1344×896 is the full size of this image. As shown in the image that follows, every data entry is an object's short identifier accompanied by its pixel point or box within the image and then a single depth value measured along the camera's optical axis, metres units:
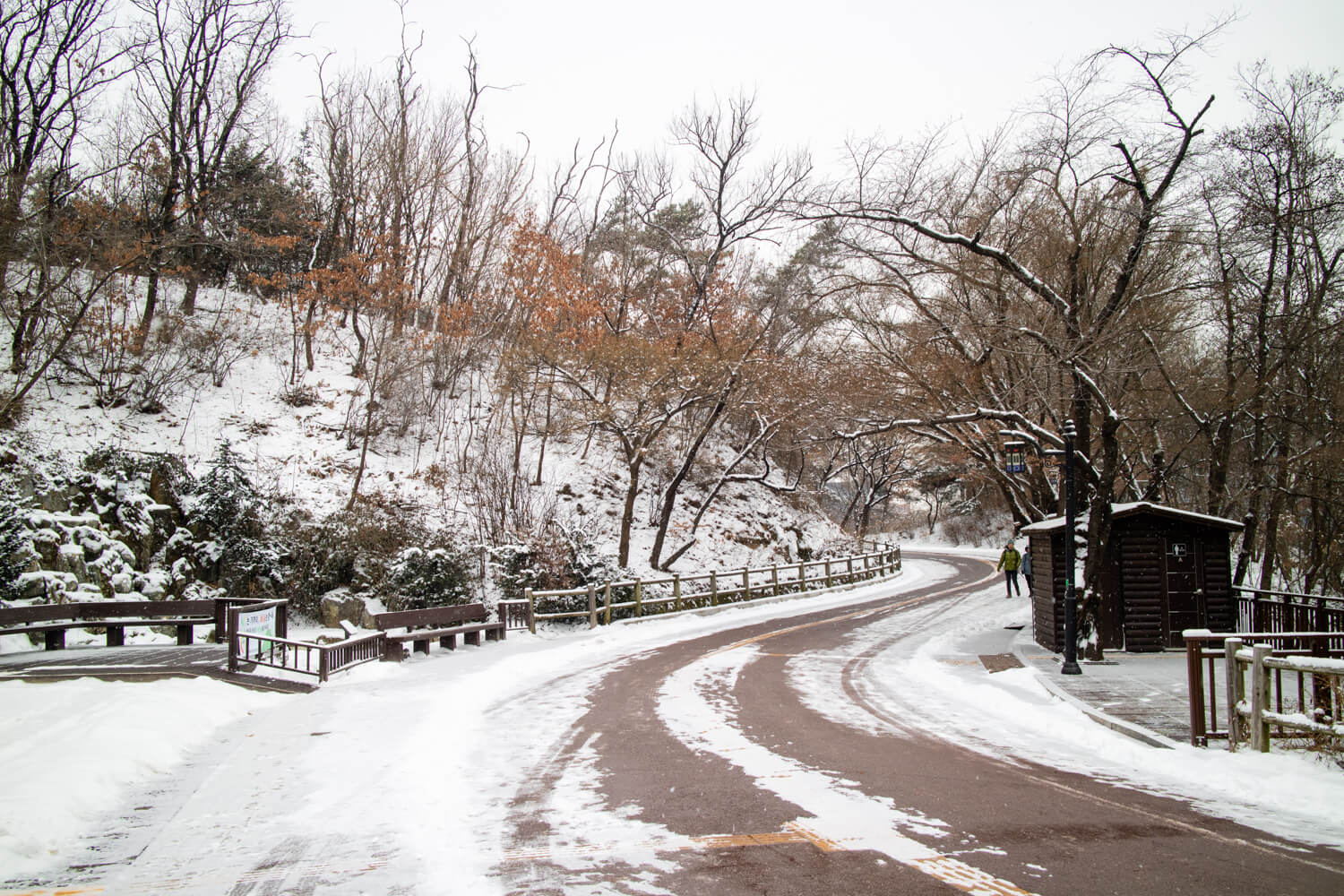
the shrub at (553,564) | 18.30
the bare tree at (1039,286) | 12.77
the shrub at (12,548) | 14.55
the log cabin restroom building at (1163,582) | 13.42
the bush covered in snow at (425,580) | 17.22
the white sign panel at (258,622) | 11.26
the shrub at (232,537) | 17.75
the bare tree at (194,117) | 23.69
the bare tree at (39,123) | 18.83
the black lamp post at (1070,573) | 11.44
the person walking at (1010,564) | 24.33
